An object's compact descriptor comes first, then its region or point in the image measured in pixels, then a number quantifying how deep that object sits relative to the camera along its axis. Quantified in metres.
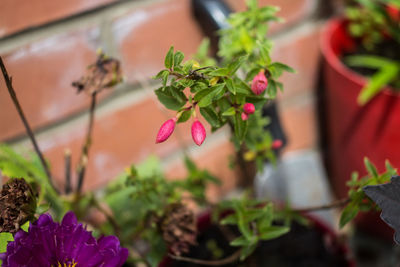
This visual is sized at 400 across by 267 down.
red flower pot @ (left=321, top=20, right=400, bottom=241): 0.60
